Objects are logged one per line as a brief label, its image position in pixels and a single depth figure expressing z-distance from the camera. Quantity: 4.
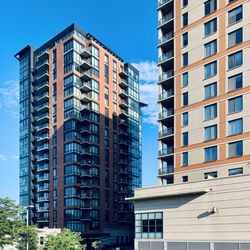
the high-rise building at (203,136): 36.59
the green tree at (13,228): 52.09
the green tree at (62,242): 56.06
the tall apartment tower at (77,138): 82.81
